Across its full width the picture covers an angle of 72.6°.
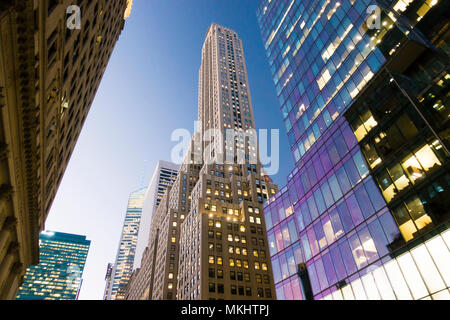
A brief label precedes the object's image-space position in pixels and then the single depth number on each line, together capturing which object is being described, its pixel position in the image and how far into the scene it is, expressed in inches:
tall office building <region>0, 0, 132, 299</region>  807.6
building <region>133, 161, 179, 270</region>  7313.0
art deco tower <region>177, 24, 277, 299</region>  3125.0
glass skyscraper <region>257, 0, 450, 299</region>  962.1
